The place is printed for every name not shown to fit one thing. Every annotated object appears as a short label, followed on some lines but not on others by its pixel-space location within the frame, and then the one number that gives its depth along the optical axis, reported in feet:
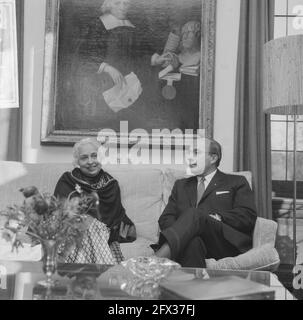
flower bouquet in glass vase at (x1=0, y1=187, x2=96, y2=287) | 6.19
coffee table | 6.07
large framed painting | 14.87
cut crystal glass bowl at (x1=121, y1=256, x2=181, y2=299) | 6.42
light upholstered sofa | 12.57
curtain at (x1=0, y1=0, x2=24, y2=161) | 14.62
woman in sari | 11.98
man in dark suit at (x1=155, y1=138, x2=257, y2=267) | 9.99
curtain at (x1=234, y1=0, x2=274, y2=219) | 14.28
